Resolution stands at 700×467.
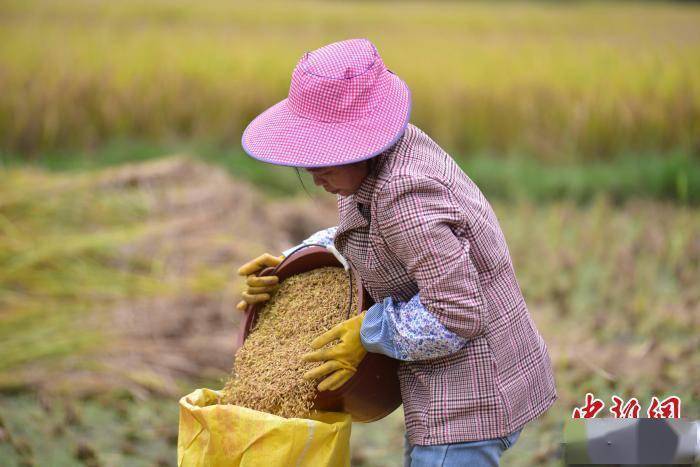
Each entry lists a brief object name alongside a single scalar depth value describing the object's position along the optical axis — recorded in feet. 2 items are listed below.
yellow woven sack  17.97
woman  17.46
